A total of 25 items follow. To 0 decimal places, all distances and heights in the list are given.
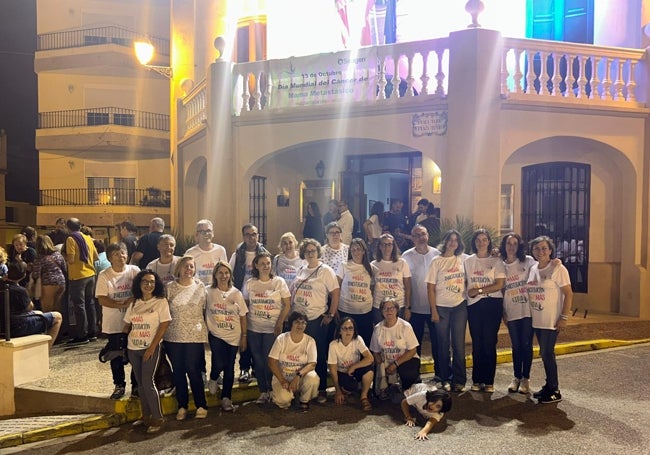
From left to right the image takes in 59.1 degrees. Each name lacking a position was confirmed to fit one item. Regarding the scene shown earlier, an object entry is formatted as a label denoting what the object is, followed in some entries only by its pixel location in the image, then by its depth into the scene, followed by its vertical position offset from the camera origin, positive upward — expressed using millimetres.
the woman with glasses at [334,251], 6441 -432
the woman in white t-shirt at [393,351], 5852 -1421
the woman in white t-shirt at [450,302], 6137 -953
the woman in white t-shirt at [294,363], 5660 -1494
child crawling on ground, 5101 -1748
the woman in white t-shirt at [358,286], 6180 -794
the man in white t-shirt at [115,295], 5609 -817
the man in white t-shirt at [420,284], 6379 -791
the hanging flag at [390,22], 11968 +3996
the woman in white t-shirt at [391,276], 6184 -687
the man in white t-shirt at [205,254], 6496 -474
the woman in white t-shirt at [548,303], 5816 -922
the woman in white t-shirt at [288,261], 6383 -546
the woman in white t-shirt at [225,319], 5617 -1041
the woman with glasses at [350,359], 5801 -1489
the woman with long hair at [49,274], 8250 -899
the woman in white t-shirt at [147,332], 5266 -1100
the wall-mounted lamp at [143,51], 13500 +3830
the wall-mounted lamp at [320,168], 12938 +1011
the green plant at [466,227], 8438 -222
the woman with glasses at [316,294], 5957 -851
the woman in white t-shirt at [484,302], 6098 -967
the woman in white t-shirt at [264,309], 5762 -972
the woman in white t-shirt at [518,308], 6078 -1012
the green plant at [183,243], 9820 -554
